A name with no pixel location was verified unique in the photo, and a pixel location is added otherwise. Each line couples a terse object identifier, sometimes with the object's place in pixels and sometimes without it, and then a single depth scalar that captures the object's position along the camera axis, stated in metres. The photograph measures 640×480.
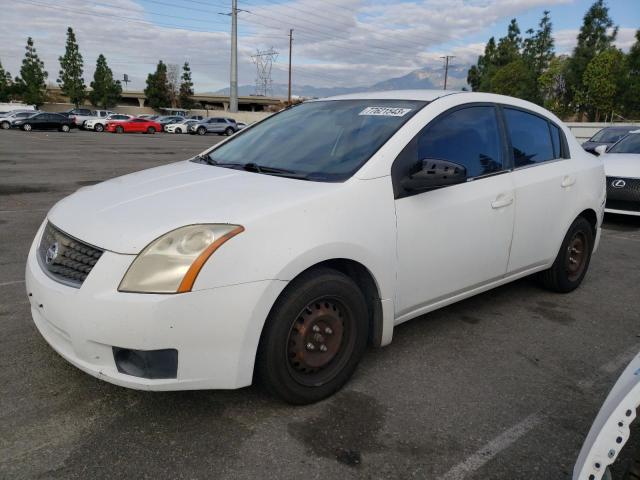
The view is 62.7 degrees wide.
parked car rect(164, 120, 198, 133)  43.16
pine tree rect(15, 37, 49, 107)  68.62
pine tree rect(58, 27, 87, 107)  69.25
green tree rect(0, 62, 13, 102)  72.00
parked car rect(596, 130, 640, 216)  7.84
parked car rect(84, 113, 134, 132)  38.72
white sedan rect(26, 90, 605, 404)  2.31
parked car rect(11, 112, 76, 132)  33.53
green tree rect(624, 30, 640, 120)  38.56
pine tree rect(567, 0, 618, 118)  43.31
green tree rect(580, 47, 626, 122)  39.19
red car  38.53
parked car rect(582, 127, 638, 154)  12.91
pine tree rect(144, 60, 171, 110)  76.94
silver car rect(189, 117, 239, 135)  42.81
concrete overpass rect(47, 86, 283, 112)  101.25
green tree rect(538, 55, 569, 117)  46.75
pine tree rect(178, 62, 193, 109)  80.75
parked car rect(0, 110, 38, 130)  34.06
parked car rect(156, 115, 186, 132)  44.47
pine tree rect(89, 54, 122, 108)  73.12
